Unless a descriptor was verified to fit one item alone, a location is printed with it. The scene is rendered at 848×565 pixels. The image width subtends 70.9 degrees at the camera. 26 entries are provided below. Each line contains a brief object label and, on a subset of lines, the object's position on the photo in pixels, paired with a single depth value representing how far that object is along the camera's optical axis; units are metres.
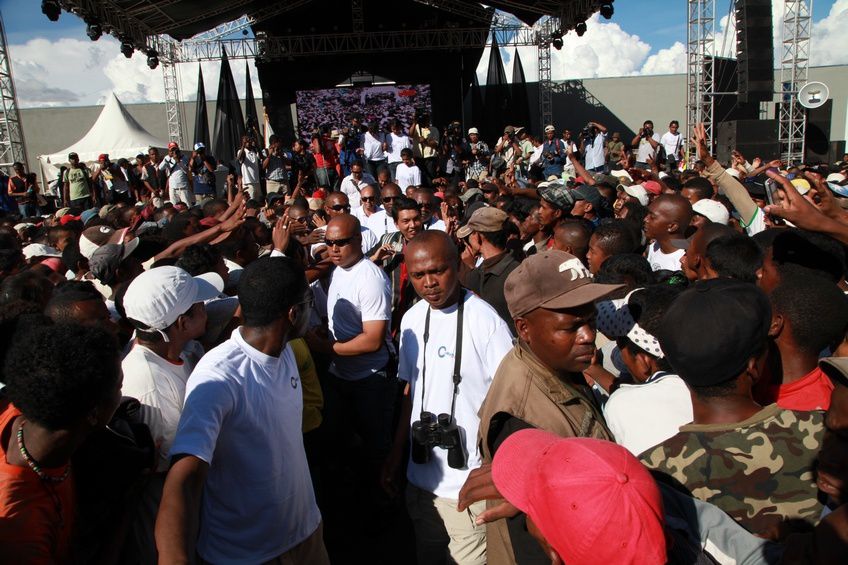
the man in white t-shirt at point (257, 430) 2.18
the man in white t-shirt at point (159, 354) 2.33
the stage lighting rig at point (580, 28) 18.20
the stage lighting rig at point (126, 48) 17.59
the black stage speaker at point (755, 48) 16.47
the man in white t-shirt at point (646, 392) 2.11
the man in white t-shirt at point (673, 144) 16.36
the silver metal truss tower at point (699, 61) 17.53
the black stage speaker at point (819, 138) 20.84
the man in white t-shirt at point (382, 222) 7.24
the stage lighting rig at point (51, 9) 13.88
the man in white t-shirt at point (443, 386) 2.79
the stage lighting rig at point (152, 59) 19.12
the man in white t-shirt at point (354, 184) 11.15
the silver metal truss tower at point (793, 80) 18.41
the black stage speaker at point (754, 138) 15.77
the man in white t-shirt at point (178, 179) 13.48
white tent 18.93
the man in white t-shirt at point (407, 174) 12.42
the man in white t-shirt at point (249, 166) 14.16
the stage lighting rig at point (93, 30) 15.50
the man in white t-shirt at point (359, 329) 3.94
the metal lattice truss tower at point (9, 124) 17.31
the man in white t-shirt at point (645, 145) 15.38
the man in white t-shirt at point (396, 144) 14.84
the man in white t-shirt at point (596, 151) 15.46
